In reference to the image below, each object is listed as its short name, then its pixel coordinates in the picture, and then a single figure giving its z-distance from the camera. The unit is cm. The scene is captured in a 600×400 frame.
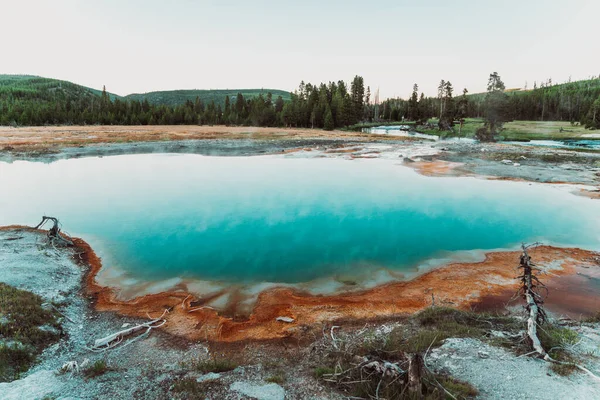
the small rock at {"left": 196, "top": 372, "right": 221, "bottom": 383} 608
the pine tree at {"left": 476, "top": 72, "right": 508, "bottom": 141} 6003
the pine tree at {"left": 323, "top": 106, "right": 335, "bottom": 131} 8200
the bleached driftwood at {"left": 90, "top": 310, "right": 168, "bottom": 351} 739
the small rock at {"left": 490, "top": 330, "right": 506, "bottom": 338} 701
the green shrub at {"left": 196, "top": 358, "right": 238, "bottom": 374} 645
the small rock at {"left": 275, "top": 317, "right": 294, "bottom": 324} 873
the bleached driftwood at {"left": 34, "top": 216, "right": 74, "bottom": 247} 1295
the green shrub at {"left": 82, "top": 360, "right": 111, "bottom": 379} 617
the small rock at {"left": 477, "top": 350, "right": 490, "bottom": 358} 630
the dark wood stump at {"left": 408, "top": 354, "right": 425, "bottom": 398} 512
